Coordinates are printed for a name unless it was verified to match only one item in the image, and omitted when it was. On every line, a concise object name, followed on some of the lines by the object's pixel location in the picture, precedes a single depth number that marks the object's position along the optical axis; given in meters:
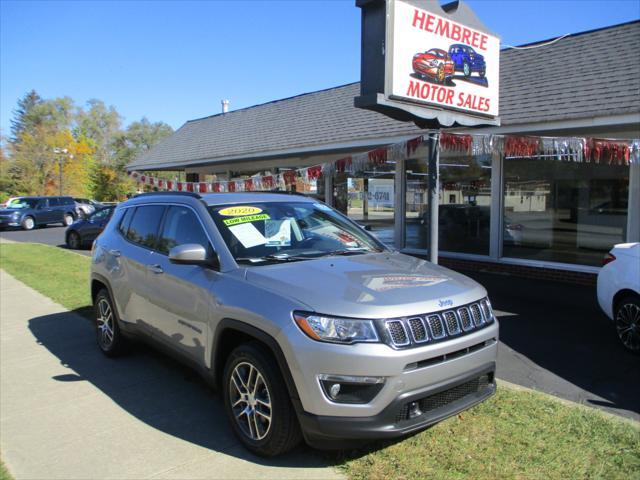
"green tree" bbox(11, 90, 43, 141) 74.94
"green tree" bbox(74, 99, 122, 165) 80.50
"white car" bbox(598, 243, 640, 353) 5.28
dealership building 8.29
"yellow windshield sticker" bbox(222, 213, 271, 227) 3.94
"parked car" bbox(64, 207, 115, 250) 16.81
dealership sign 5.48
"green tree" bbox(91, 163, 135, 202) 61.84
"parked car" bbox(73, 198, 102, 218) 30.15
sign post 5.75
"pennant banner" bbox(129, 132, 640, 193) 7.47
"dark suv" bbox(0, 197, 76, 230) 26.94
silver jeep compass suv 2.81
